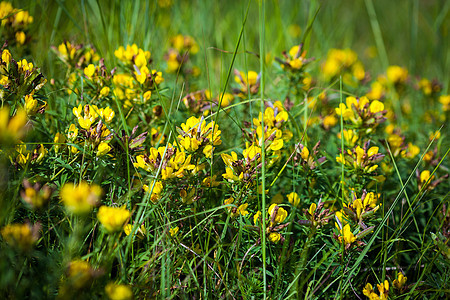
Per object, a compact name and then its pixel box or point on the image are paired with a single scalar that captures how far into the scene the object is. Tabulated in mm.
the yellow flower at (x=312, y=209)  864
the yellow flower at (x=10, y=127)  785
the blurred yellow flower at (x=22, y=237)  785
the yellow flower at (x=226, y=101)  982
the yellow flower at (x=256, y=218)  852
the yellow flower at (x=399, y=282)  852
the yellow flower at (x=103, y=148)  847
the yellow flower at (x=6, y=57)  856
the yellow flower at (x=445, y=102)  1066
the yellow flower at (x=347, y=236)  848
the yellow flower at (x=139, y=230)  842
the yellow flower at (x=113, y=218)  794
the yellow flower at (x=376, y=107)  921
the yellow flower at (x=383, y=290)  846
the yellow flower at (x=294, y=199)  873
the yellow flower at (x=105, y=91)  901
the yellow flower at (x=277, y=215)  848
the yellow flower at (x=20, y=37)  948
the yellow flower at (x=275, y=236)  850
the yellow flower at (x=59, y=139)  865
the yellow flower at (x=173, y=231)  853
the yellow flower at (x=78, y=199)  786
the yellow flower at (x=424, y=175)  924
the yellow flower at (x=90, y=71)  909
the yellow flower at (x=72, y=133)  855
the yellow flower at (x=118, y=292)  783
